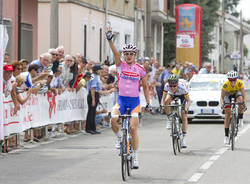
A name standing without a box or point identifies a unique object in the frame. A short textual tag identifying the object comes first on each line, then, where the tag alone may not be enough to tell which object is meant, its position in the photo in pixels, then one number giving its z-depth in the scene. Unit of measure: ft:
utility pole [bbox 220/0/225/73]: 209.67
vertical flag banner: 167.84
